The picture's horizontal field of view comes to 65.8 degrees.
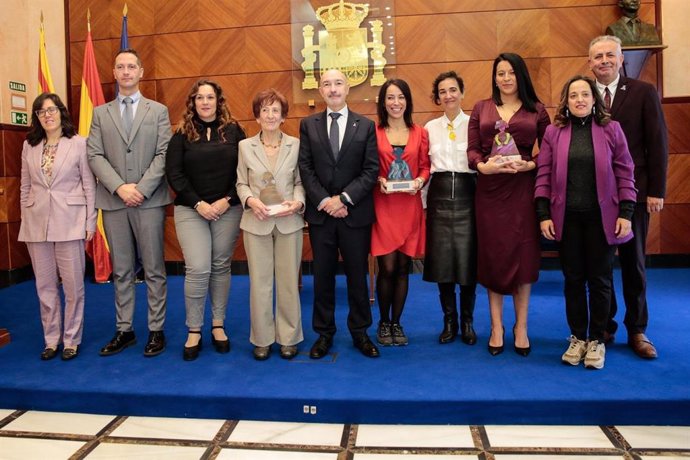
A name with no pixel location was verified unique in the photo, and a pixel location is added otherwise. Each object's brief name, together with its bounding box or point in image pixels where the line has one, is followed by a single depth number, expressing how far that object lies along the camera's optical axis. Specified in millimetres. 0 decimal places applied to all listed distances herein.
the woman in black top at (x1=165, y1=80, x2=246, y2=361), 2898
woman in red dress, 2922
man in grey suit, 2979
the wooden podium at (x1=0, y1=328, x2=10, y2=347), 3208
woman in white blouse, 2967
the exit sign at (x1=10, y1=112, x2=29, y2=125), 5320
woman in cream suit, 2826
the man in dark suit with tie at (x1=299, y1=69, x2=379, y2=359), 2816
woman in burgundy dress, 2766
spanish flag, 5305
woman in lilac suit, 2963
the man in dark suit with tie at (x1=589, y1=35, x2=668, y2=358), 2797
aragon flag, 5281
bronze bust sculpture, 5113
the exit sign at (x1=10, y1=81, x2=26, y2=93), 5270
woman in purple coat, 2586
